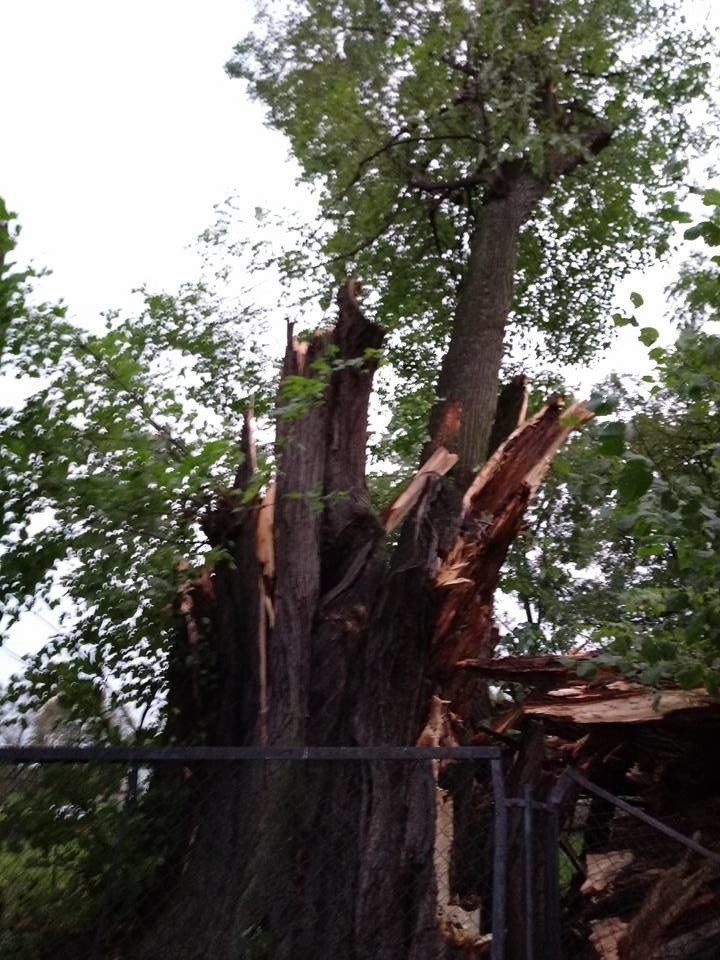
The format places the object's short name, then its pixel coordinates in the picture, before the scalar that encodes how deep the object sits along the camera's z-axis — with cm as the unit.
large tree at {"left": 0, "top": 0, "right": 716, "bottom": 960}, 596
